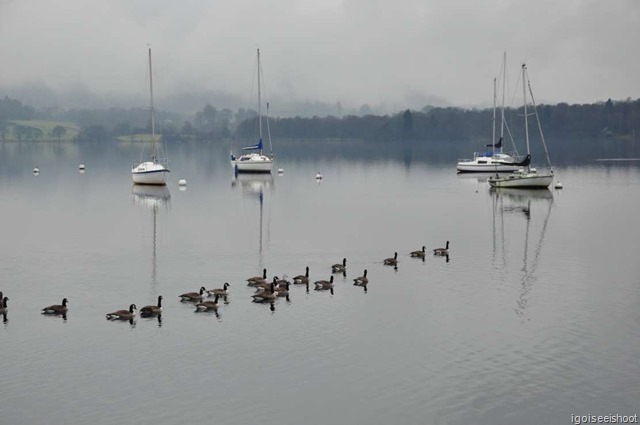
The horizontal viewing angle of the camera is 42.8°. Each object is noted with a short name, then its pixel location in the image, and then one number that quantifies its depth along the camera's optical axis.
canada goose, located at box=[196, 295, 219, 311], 47.44
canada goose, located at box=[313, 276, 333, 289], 53.47
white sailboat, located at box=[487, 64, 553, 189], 121.69
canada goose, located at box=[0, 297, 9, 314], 47.28
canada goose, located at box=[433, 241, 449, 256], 66.56
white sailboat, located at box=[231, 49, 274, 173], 154.62
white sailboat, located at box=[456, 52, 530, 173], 159.50
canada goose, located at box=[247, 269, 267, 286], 53.91
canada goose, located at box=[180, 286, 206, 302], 49.47
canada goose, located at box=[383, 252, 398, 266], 62.22
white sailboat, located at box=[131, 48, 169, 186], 123.50
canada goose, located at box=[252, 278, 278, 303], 50.22
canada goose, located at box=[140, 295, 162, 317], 46.50
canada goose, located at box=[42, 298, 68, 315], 46.75
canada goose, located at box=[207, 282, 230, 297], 49.72
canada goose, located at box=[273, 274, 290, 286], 52.69
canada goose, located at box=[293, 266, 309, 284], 55.00
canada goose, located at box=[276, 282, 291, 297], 51.12
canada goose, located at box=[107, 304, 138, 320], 45.75
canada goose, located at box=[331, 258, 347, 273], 58.59
